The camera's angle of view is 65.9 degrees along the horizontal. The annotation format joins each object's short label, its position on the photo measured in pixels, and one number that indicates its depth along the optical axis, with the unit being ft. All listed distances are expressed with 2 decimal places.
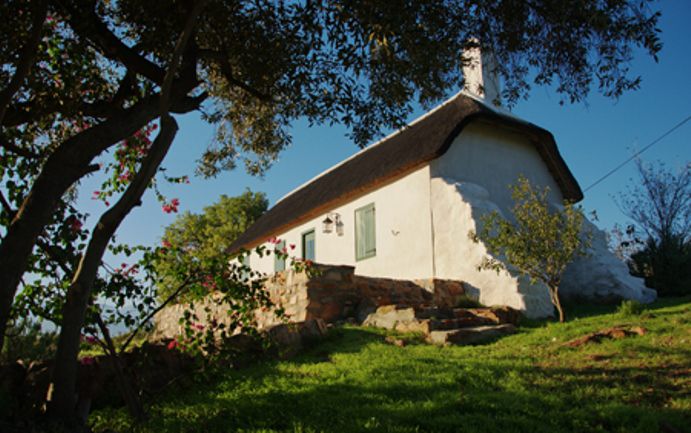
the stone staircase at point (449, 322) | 25.66
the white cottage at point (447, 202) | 37.35
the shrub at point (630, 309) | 29.25
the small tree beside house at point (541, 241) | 29.81
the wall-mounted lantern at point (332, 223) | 48.57
